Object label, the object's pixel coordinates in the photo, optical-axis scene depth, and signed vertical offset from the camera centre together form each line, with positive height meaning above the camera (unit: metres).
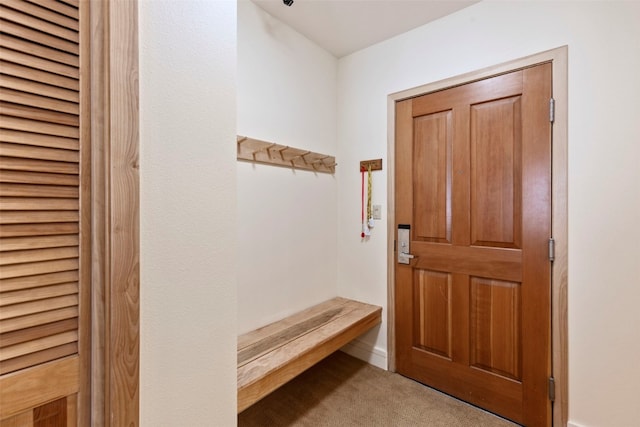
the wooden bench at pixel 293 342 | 1.48 -0.79
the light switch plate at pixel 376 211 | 2.36 +0.01
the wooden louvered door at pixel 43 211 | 0.68 +0.00
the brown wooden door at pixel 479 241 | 1.70 -0.19
